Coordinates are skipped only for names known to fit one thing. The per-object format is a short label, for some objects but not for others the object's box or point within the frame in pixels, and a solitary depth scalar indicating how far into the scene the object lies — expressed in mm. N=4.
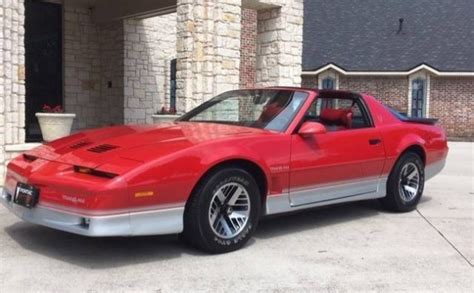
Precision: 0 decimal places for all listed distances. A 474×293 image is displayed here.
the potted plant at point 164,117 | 9570
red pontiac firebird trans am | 4680
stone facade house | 9930
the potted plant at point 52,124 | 9531
